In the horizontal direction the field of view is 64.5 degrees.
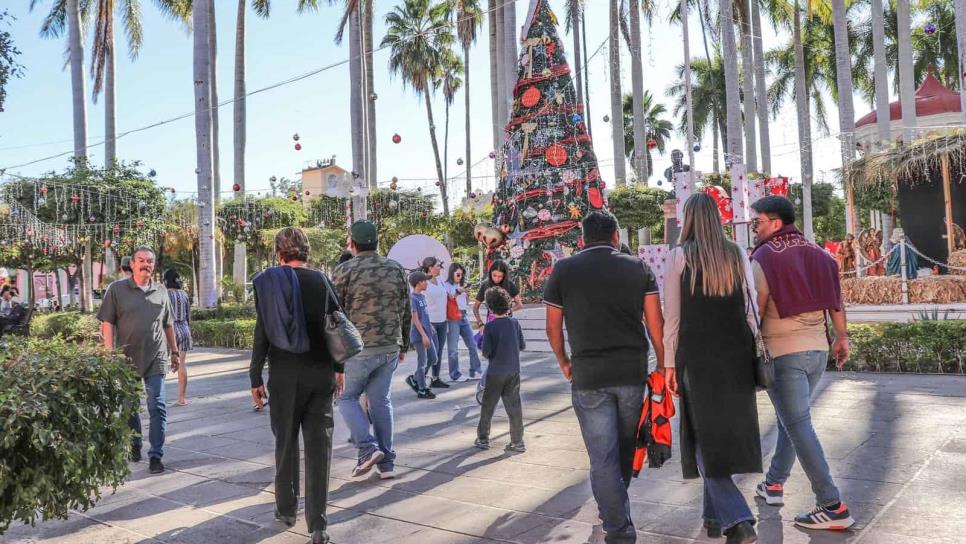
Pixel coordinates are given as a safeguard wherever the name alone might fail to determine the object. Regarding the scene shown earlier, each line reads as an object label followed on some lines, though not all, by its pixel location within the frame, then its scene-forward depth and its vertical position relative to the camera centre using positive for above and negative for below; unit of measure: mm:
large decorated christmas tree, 15836 +2524
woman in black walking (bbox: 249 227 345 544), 4027 -400
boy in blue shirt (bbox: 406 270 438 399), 8562 -483
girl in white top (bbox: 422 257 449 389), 9344 -222
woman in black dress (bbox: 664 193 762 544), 3516 -377
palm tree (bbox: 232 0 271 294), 28156 +7064
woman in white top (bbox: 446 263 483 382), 9836 -499
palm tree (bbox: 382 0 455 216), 39375 +12875
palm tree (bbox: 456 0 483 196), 31527 +11977
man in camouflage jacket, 5211 -318
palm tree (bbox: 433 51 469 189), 43250 +12411
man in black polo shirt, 3609 -349
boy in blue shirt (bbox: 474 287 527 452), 5906 -617
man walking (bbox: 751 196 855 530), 3811 -271
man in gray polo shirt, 5699 -189
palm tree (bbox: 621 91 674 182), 52028 +10757
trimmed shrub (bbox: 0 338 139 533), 3258 -523
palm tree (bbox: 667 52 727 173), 43250 +10469
